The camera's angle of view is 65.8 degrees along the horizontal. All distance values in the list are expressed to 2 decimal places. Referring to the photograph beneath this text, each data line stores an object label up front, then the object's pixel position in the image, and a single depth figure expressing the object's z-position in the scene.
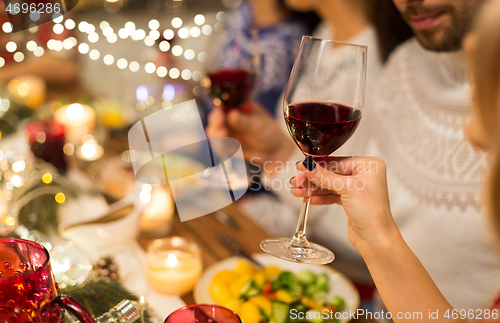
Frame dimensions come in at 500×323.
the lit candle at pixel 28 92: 1.63
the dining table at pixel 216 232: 0.94
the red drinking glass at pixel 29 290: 0.38
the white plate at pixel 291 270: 0.77
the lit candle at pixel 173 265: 0.77
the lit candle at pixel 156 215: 0.98
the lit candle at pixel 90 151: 1.30
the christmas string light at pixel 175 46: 1.12
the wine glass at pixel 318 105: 0.53
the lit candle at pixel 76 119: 1.41
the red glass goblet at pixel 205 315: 0.47
